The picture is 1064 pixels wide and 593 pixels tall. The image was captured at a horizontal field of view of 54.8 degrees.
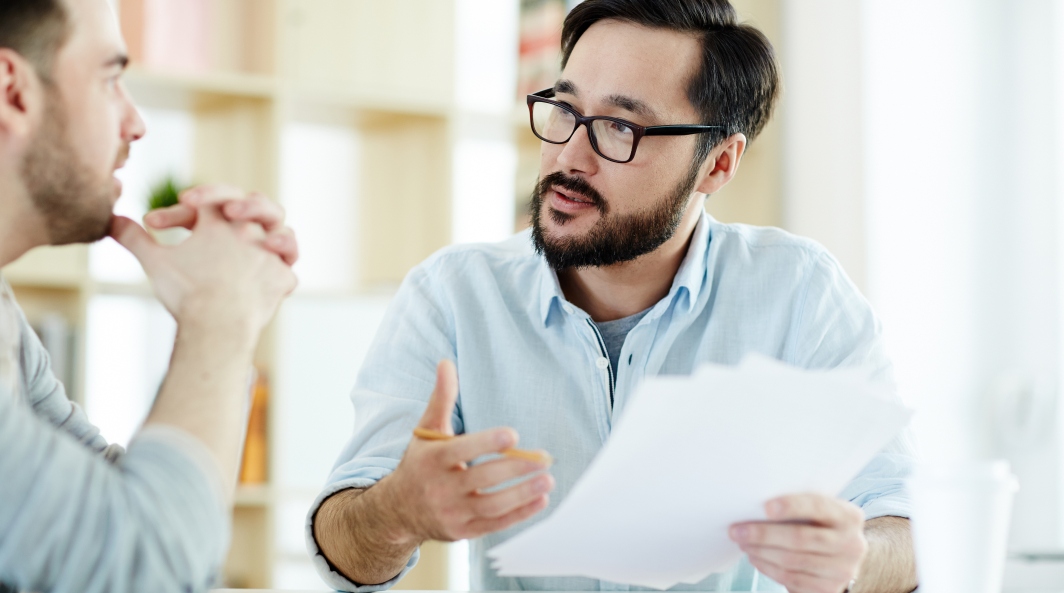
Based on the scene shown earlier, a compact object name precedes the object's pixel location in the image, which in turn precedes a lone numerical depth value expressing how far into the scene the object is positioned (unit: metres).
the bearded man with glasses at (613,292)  1.41
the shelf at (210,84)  2.44
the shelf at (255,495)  2.50
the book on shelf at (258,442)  2.54
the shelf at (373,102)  2.62
